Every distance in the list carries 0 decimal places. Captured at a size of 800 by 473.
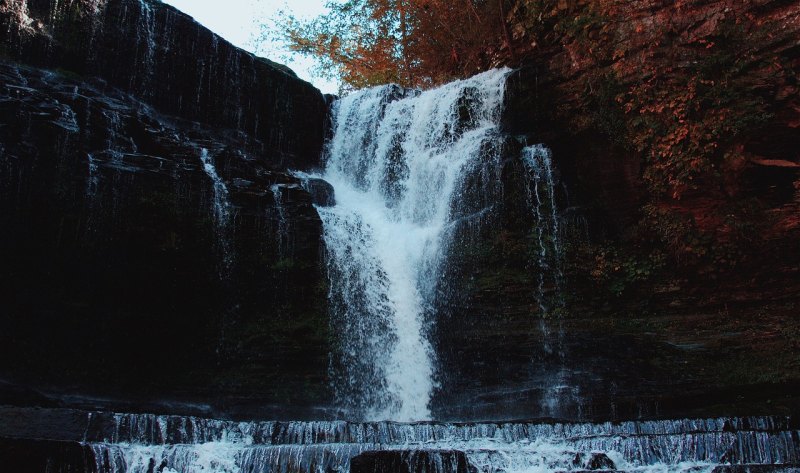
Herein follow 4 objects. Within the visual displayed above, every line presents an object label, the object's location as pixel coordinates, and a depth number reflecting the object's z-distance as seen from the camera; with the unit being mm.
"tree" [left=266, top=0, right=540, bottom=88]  15445
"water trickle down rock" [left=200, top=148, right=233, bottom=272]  11070
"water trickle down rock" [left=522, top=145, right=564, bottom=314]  11086
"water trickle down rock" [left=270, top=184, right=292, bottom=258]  11570
